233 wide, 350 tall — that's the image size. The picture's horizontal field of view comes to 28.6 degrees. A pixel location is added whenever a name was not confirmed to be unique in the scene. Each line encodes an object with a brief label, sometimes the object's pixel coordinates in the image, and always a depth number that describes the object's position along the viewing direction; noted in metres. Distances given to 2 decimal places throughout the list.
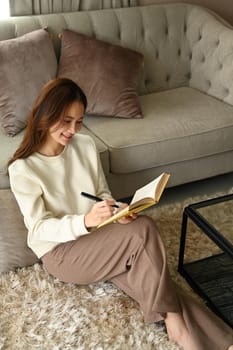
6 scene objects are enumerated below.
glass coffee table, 1.69
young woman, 1.49
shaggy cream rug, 1.56
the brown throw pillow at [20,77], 2.11
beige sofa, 2.15
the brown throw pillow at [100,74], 2.30
